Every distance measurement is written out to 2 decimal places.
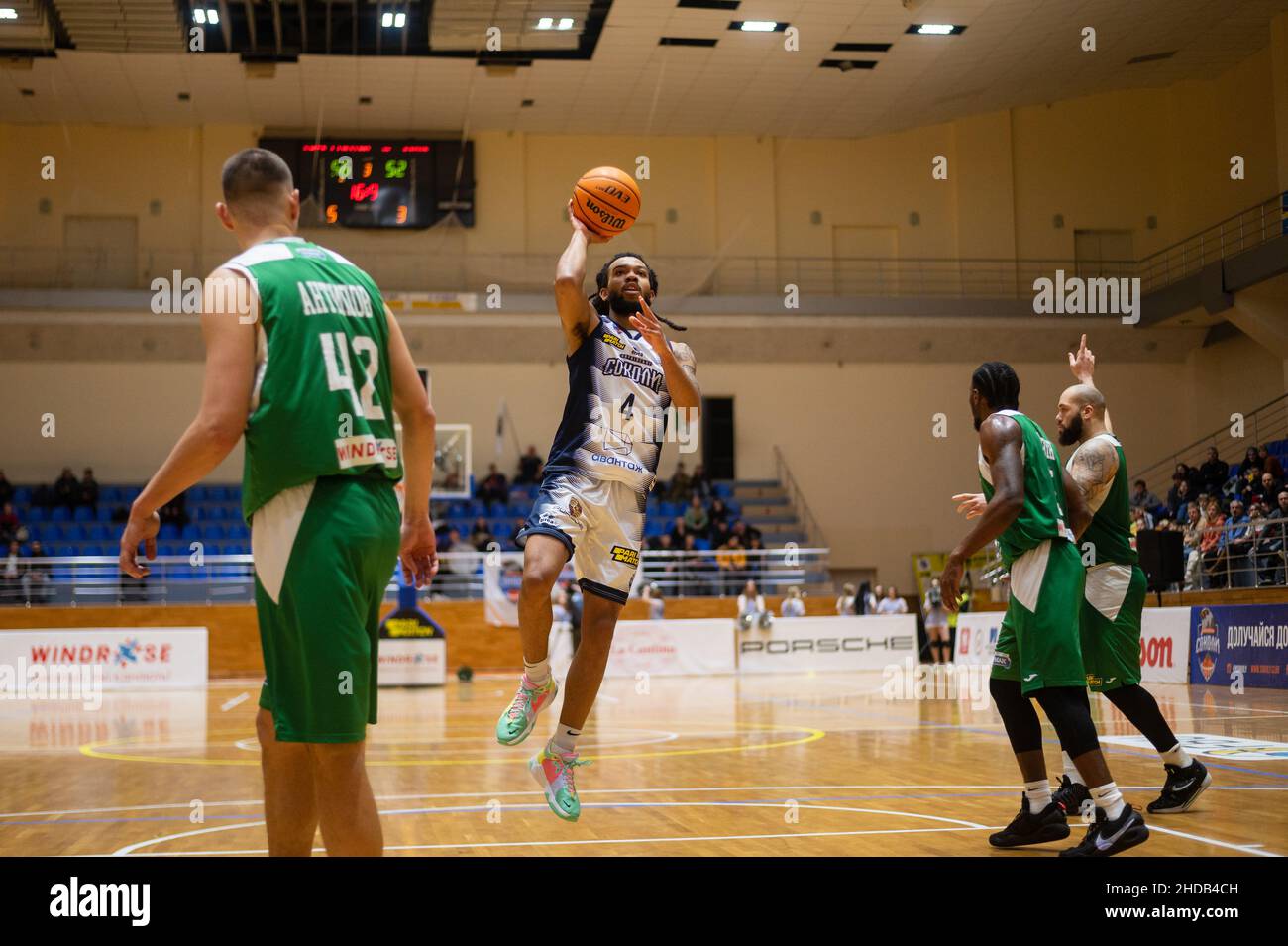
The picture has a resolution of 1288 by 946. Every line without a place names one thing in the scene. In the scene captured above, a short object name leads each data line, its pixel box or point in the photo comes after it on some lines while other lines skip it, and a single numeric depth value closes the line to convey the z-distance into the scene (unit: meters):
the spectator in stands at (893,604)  25.72
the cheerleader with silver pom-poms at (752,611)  23.42
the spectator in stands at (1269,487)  19.55
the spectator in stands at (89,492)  26.92
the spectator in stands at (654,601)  24.09
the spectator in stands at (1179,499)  22.77
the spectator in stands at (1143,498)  24.39
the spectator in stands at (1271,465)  20.34
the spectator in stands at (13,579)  23.77
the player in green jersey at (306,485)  3.19
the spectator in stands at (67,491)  26.80
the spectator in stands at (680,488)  29.25
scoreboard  28.98
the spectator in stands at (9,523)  25.34
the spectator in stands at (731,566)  26.16
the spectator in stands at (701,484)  29.36
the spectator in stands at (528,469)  29.11
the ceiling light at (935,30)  24.62
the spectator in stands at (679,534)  26.84
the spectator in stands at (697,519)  27.72
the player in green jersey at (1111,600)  6.02
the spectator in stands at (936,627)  23.47
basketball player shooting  5.26
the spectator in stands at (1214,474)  22.84
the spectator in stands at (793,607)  24.91
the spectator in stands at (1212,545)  18.90
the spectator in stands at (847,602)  25.75
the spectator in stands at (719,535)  27.33
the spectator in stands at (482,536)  25.78
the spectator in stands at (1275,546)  17.22
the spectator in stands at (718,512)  27.89
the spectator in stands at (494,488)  28.36
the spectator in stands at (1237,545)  17.95
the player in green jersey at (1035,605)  5.05
